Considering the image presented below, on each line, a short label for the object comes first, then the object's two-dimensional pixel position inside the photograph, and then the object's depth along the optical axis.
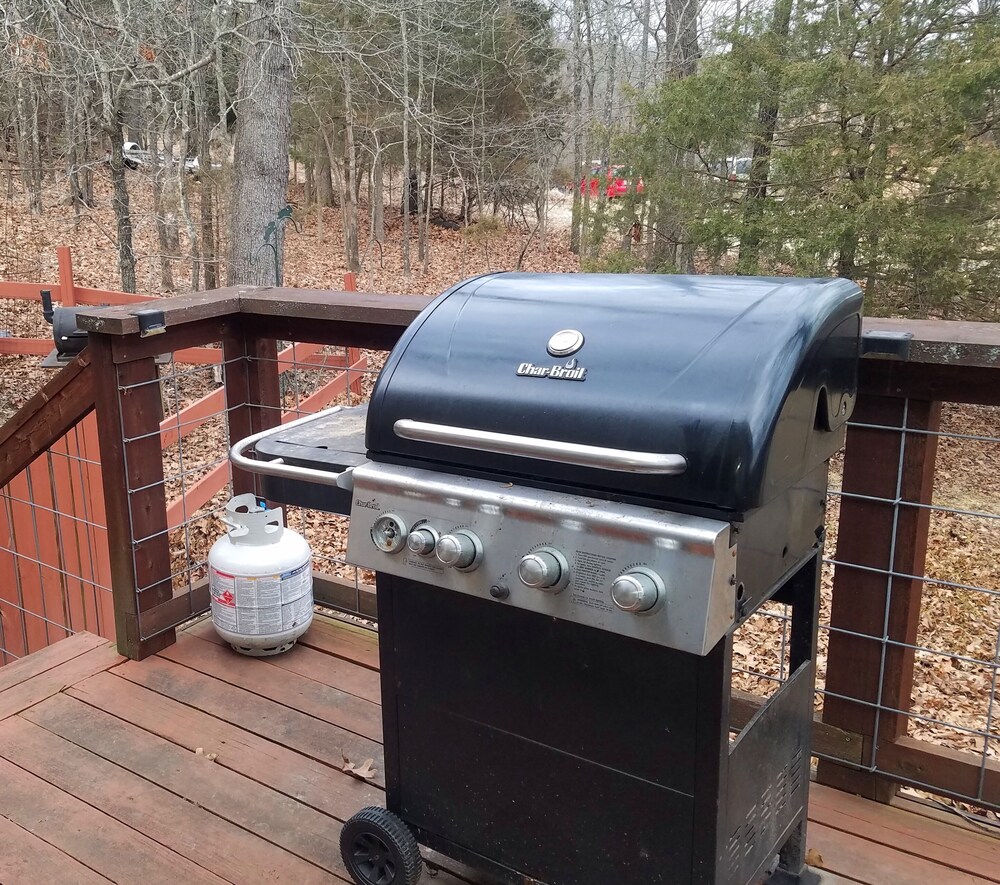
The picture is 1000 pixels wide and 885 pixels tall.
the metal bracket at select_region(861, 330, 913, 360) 1.64
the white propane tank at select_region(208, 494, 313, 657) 2.46
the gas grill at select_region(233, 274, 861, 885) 1.17
